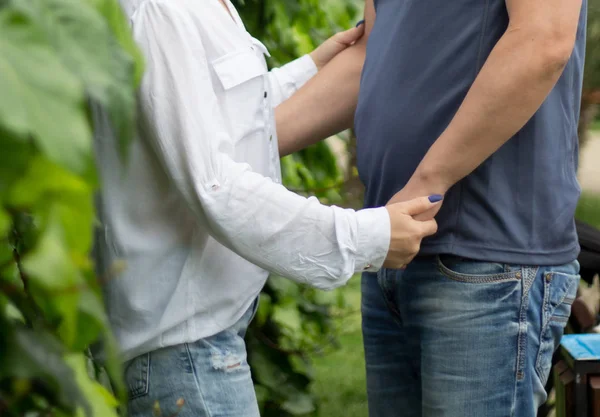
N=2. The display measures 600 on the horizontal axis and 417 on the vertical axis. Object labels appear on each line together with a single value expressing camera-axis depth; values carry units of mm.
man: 2674
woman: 2407
